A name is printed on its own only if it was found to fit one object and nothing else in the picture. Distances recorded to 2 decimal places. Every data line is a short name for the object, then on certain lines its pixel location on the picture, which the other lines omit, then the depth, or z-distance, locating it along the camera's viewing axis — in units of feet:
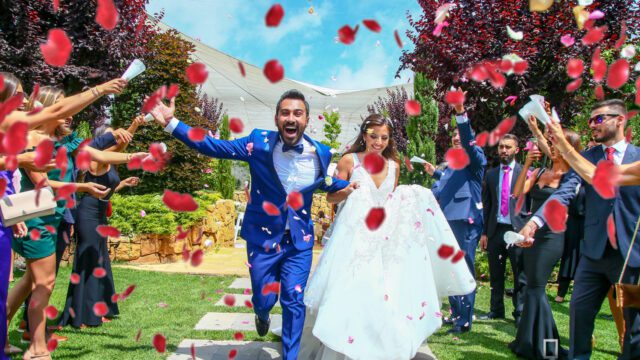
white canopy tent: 109.09
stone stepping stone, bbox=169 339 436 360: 13.78
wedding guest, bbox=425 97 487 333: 17.74
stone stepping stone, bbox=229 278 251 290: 24.95
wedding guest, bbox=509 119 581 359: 14.07
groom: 12.97
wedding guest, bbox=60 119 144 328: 16.34
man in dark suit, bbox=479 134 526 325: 19.36
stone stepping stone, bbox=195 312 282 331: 16.94
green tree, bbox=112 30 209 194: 37.27
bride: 11.50
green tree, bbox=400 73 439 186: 44.34
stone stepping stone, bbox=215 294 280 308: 20.67
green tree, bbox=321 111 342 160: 69.31
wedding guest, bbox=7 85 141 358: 12.20
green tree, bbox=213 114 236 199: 50.25
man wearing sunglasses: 11.09
